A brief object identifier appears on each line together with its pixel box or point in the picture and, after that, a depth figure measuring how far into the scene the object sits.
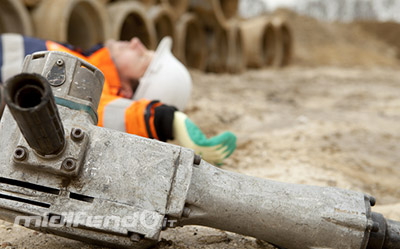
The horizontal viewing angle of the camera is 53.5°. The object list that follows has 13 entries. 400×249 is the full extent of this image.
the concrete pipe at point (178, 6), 6.32
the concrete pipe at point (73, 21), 3.50
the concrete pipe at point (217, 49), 7.54
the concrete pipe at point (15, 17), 3.42
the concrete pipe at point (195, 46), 7.11
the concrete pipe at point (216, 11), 6.80
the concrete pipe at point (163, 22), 5.52
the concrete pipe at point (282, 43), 9.38
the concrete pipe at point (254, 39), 8.28
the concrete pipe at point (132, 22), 4.33
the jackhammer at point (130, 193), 0.98
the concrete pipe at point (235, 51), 7.79
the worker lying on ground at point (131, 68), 2.12
